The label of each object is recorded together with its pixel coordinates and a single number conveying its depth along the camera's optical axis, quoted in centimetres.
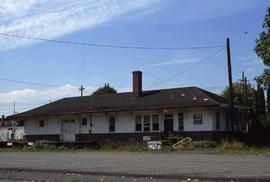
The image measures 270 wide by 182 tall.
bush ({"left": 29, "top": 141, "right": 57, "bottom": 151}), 4153
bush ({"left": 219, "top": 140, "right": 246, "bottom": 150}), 3573
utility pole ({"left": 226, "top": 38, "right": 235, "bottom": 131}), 4390
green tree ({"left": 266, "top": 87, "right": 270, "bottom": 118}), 5528
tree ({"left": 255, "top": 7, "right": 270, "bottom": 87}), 3406
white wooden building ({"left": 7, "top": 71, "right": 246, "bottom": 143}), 4281
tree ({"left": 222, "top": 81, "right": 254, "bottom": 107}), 7066
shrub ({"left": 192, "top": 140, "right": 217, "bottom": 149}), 3862
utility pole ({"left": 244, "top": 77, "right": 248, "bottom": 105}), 6694
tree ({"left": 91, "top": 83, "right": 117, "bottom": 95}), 8125
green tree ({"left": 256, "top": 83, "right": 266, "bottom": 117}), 6128
